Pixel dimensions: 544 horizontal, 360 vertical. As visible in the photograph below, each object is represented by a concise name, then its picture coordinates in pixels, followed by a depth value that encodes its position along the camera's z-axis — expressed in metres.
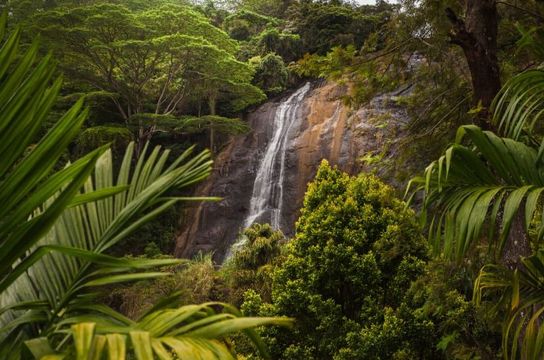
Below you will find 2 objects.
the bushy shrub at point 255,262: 9.72
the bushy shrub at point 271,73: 19.94
